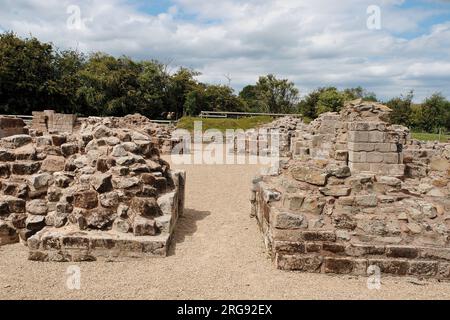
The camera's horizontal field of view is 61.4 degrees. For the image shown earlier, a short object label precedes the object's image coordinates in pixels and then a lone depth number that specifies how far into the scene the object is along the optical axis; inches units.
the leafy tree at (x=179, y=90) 1723.8
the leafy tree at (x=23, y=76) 1228.5
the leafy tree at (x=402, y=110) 1545.3
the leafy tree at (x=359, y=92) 2278.5
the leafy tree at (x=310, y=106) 1695.5
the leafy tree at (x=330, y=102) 1593.3
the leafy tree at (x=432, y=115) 1617.9
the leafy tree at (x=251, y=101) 1961.5
